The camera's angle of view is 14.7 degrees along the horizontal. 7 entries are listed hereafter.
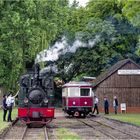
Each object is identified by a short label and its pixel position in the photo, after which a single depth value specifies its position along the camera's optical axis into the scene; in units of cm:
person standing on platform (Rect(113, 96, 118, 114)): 4931
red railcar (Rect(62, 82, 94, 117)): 4378
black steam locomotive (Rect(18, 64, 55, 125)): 3091
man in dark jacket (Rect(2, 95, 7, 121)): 3432
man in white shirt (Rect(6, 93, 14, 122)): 3376
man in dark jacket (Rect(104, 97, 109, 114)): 4803
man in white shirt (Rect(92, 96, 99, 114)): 4822
